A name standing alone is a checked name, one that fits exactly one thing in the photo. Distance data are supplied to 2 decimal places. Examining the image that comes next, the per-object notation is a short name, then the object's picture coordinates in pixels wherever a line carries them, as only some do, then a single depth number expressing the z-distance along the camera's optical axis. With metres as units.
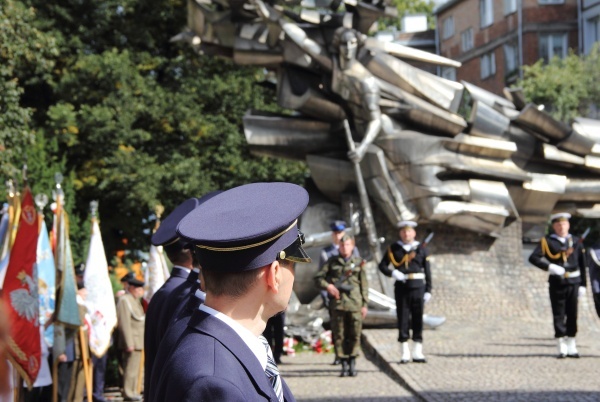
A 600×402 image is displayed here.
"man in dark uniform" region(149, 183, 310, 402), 2.42
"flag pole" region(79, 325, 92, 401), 10.66
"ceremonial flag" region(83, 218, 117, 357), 11.69
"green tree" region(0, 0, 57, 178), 14.64
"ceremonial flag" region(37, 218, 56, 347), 10.23
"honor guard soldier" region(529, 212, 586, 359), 12.76
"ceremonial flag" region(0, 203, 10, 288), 10.54
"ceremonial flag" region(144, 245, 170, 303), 13.45
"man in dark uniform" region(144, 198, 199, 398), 4.86
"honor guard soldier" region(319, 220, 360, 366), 13.25
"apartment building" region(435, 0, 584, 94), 46.19
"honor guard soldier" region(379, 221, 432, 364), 13.23
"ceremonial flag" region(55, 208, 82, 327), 10.25
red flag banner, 8.78
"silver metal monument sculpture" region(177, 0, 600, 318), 18.00
